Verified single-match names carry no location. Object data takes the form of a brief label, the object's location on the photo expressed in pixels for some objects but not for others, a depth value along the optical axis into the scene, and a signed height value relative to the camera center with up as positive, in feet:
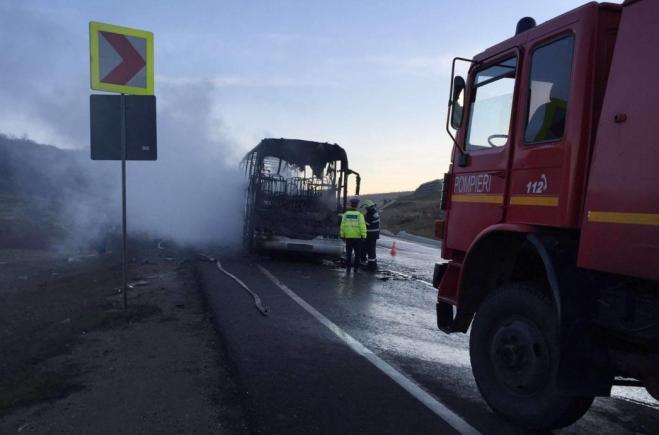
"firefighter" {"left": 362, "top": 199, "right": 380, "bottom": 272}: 42.32 -3.53
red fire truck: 9.69 -0.36
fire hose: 23.69 -5.99
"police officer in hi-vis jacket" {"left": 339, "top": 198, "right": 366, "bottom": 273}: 39.73 -3.42
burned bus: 44.80 -1.01
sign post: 21.59 +3.38
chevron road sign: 21.47 +4.69
